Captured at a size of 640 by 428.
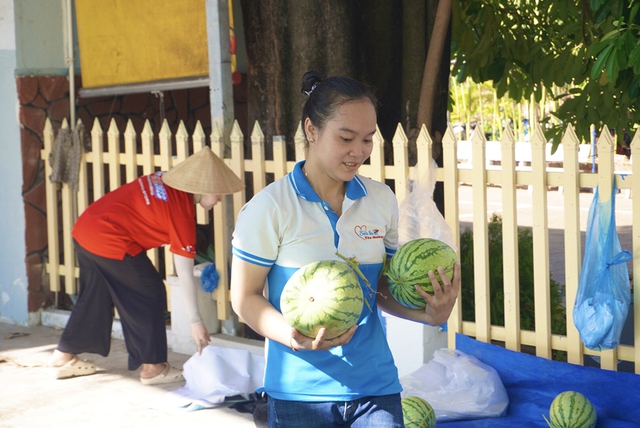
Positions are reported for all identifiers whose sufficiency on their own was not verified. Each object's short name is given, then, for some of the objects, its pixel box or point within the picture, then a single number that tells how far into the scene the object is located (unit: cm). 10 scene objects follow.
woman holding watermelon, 246
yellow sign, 650
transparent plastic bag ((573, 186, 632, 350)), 451
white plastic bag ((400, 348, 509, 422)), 468
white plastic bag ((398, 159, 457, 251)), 505
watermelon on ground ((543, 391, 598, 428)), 429
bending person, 539
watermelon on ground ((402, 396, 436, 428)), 430
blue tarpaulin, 450
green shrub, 588
